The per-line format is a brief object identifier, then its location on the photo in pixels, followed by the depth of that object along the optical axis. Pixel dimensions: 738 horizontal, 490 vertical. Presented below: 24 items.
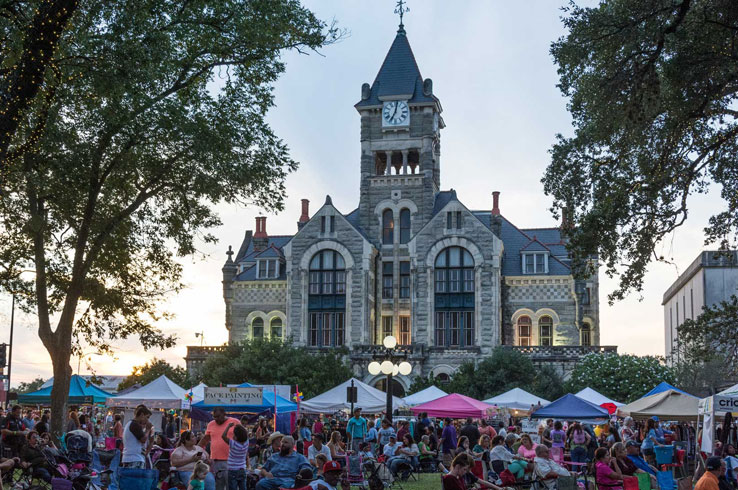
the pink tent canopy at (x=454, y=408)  31.23
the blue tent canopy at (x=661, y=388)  28.36
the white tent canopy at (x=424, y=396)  35.97
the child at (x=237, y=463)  15.16
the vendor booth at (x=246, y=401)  24.33
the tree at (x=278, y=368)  50.09
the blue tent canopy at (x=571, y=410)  27.17
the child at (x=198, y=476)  13.02
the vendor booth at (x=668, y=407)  25.12
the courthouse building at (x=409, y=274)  55.44
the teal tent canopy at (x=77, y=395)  32.11
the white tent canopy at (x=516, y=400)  34.84
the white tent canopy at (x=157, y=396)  30.83
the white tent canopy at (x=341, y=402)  31.73
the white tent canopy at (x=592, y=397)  34.27
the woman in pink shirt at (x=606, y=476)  15.51
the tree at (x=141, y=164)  19.97
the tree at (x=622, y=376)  46.16
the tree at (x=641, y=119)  16.53
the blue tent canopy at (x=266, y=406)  25.18
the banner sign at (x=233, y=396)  24.27
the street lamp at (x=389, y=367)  25.70
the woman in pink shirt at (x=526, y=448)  19.27
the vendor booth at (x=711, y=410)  19.02
